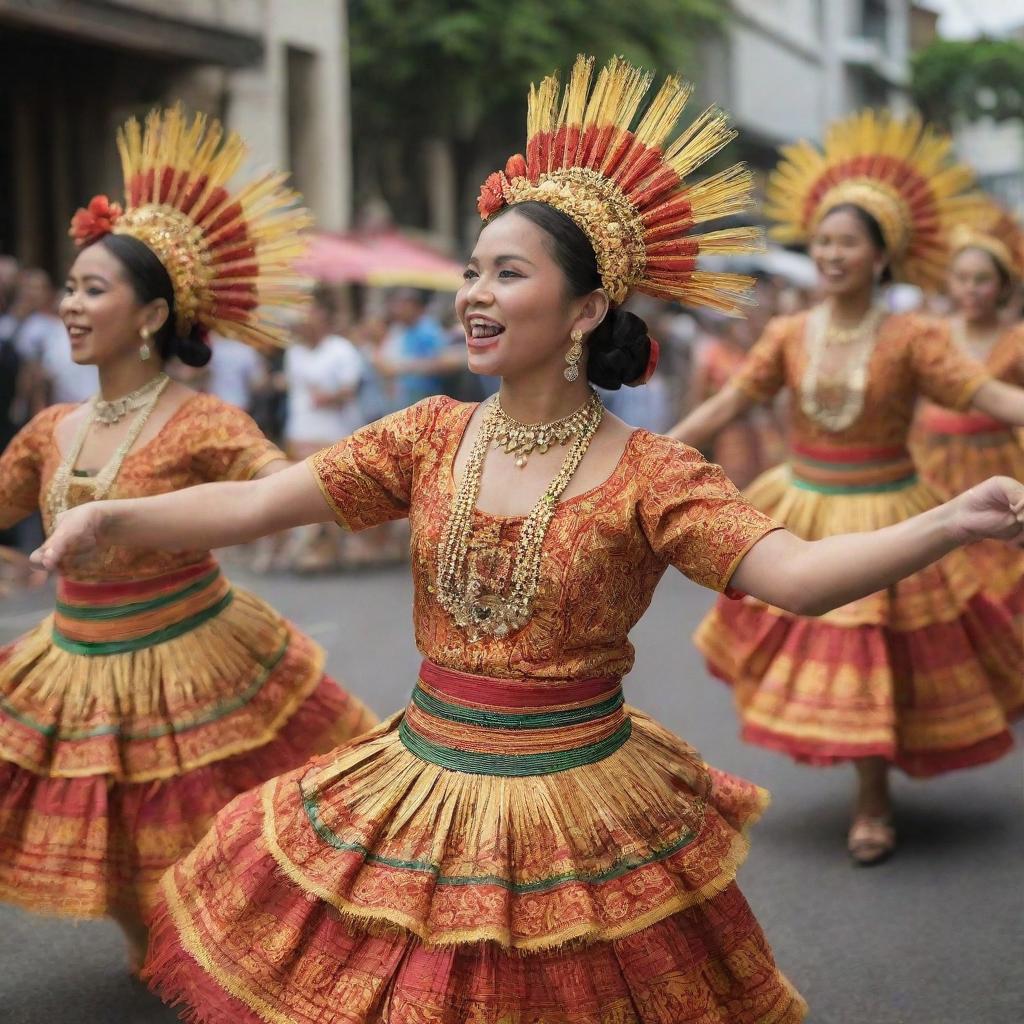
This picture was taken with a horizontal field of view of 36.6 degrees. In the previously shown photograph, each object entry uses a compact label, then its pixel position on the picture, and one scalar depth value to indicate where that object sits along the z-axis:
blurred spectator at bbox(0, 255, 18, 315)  11.01
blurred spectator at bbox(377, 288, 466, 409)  12.81
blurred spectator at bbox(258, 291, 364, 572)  11.36
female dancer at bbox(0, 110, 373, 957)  3.96
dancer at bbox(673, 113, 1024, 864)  5.20
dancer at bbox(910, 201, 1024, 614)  7.20
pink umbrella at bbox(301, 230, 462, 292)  18.83
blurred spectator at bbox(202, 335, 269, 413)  12.10
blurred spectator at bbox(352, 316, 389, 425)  12.10
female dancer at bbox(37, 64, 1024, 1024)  2.92
